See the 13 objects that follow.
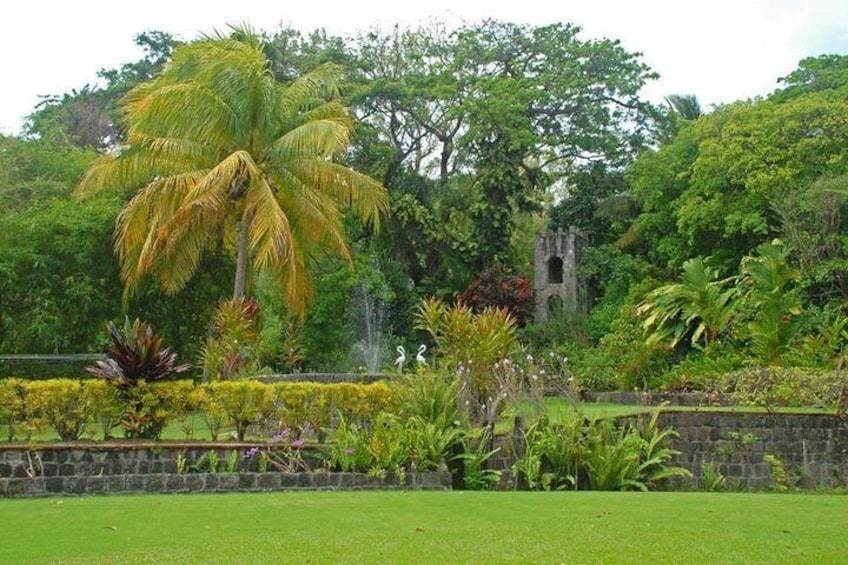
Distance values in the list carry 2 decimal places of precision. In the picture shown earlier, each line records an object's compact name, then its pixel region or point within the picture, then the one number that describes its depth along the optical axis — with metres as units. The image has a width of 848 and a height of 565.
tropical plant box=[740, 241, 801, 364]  20.98
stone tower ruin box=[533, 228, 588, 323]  30.47
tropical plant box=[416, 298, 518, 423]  15.36
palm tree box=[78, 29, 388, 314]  19.50
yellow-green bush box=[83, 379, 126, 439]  11.69
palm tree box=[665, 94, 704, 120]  34.44
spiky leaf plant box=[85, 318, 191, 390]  11.77
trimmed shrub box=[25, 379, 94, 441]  11.47
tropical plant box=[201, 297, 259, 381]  16.83
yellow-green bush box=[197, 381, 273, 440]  12.19
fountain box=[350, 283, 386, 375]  28.83
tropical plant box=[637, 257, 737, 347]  23.23
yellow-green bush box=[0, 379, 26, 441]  11.34
